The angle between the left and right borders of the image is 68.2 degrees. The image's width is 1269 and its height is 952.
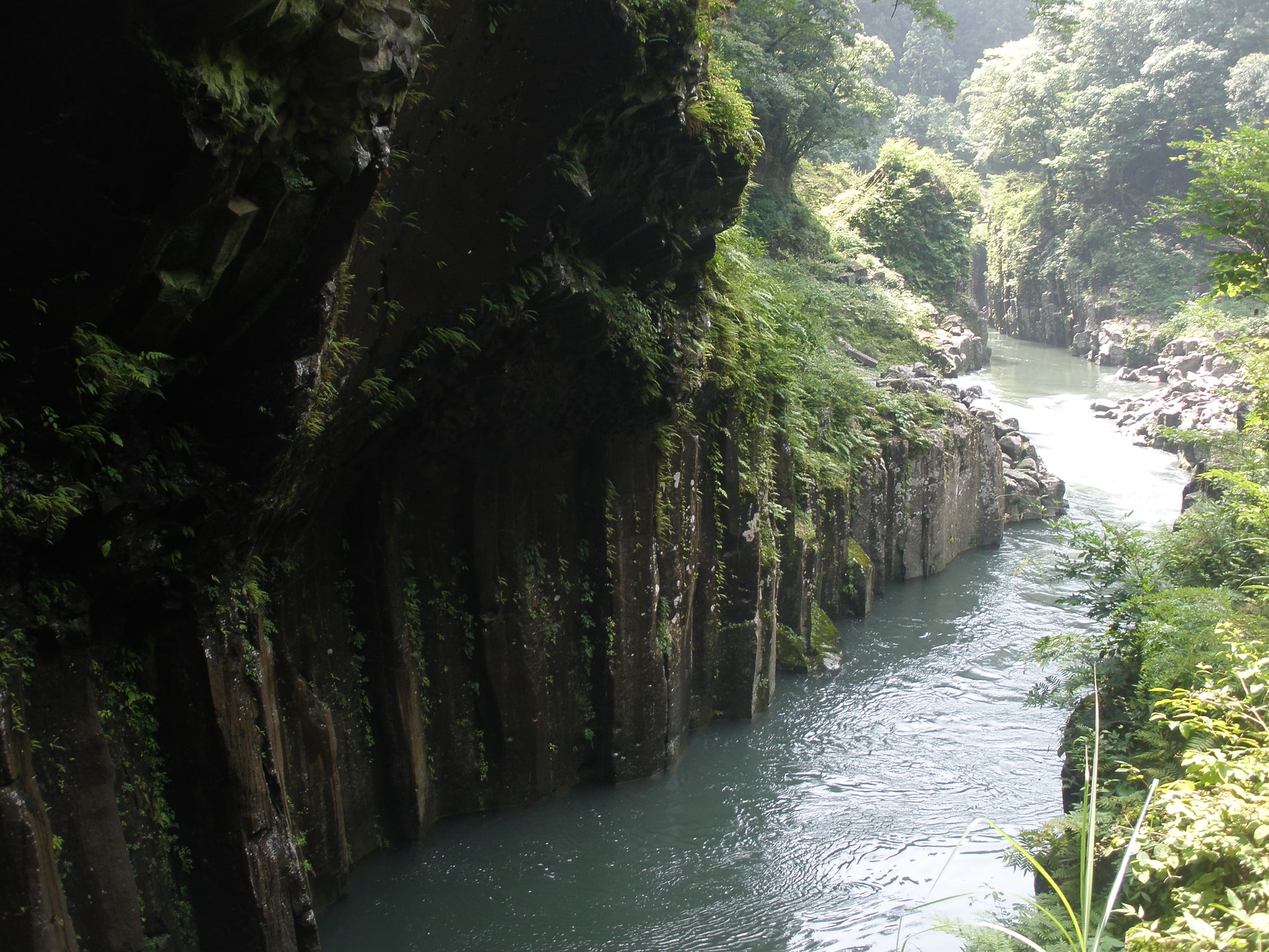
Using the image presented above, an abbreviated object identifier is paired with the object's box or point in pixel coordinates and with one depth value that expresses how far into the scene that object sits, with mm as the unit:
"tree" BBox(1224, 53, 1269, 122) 37562
